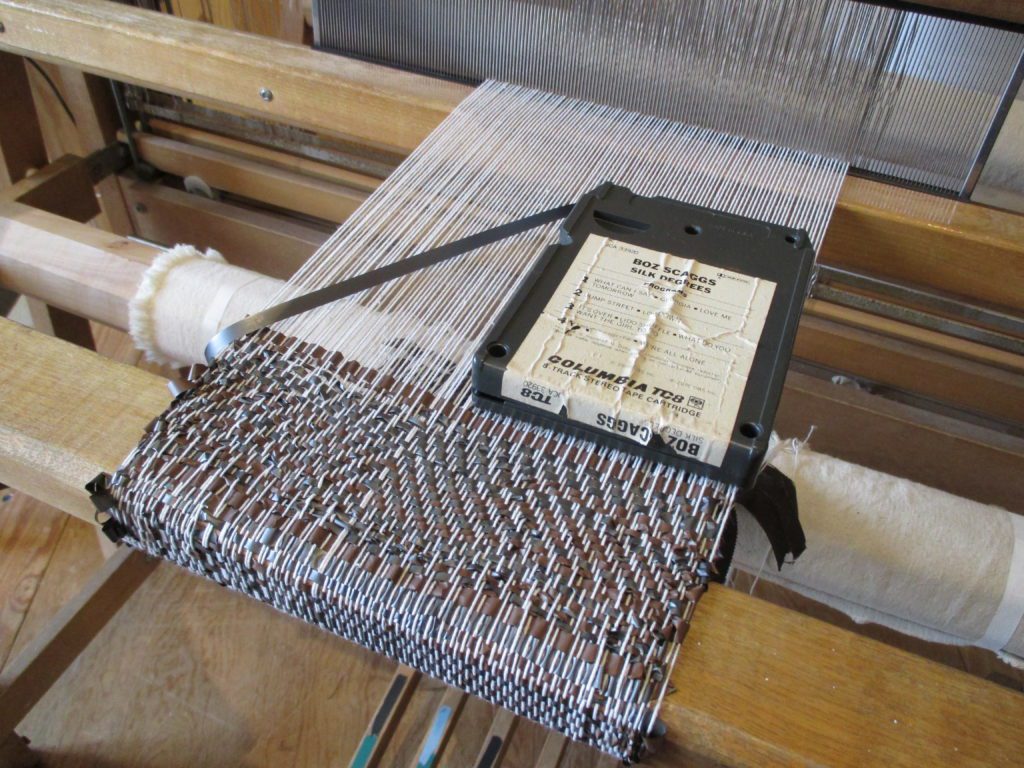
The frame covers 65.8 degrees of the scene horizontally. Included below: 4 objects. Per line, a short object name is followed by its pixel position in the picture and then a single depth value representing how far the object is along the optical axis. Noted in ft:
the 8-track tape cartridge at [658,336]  1.77
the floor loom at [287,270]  1.56
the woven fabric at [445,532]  1.54
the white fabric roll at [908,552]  2.11
